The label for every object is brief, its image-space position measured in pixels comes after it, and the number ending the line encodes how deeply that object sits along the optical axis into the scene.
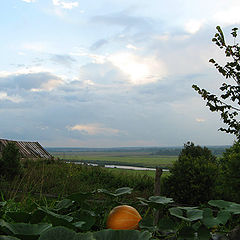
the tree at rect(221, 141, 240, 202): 5.31
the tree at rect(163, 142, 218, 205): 6.56
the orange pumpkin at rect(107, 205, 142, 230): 1.45
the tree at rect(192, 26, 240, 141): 6.05
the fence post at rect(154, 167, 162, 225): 6.17
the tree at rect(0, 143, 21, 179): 11.38
